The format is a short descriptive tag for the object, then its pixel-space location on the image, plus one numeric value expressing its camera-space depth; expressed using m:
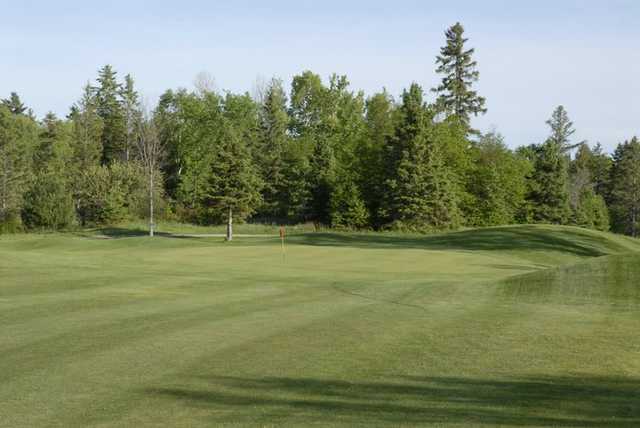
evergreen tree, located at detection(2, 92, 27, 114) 127.38
